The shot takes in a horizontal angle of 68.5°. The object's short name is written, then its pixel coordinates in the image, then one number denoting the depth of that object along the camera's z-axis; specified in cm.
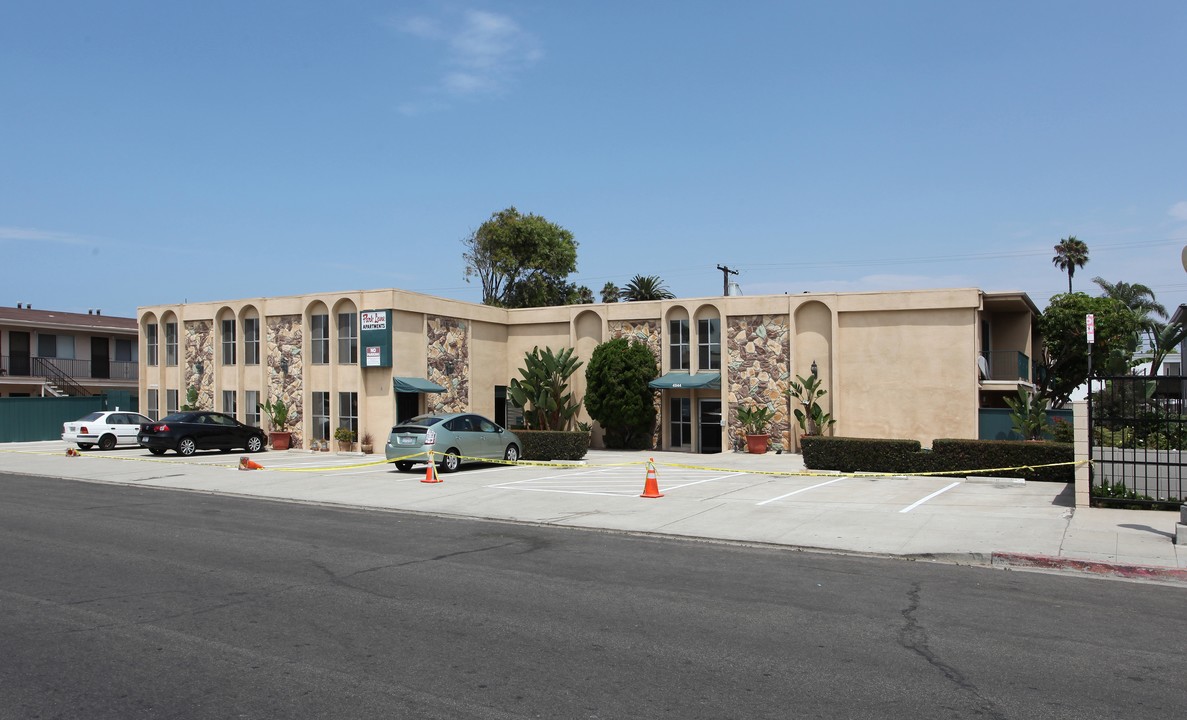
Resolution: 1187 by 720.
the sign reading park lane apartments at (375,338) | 2911
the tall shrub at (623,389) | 3044
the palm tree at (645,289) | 6681
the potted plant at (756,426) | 2870
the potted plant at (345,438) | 2986
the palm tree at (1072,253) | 6875
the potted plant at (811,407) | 2798
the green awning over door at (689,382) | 2986
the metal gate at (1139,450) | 1398
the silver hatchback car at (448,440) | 2152
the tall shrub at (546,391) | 3167
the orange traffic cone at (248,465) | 2291
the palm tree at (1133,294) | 5564
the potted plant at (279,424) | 3122
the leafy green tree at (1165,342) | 2561
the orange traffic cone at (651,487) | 1677
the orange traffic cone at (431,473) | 1968
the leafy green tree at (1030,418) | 2377
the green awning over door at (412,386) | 2927
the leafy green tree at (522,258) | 5406
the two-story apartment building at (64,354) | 4419
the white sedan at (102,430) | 3094
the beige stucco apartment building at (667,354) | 2745
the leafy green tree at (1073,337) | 3562
